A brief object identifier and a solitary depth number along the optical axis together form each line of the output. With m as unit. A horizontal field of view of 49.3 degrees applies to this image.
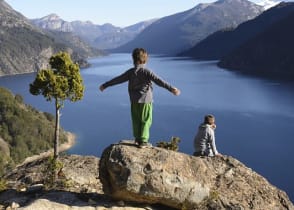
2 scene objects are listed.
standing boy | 8.40
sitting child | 9.94
